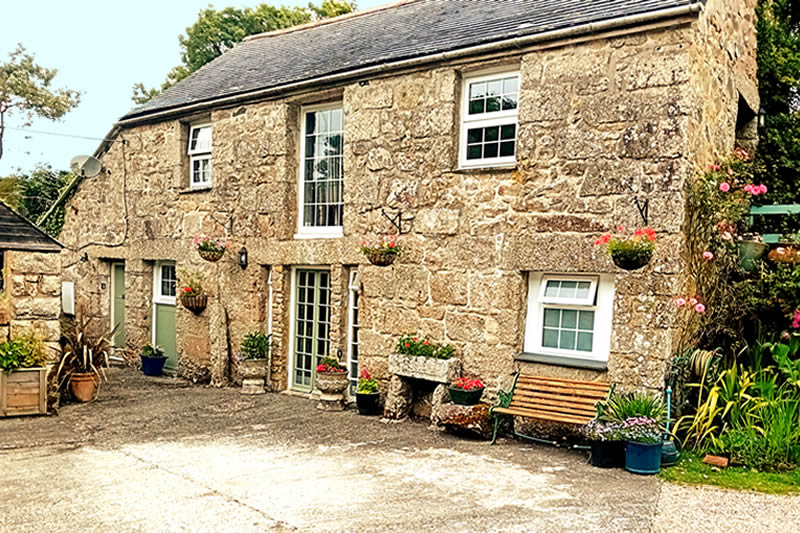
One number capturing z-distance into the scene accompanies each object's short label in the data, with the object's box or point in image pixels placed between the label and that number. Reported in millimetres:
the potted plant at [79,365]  8969
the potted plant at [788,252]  7391
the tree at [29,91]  21688
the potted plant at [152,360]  11695
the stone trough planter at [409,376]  7871
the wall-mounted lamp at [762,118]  9406
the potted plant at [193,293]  10992
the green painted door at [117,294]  13328
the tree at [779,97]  8992
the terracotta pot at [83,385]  8984
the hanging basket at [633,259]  6617
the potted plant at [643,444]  6105
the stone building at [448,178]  6953
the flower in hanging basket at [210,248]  10352
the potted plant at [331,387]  8938
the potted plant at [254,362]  10016
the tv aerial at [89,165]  13164
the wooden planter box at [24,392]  7984
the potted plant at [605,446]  6316
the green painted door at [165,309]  12117
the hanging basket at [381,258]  8469
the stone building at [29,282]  8359
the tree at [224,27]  24922
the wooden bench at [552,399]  6855
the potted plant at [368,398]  8648
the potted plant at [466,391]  7617
